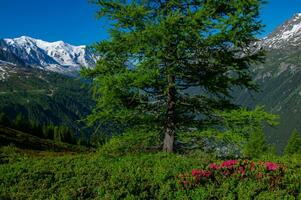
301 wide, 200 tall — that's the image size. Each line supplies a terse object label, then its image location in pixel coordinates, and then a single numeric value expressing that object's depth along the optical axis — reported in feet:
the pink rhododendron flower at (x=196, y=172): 36.01
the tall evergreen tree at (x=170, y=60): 57.00
